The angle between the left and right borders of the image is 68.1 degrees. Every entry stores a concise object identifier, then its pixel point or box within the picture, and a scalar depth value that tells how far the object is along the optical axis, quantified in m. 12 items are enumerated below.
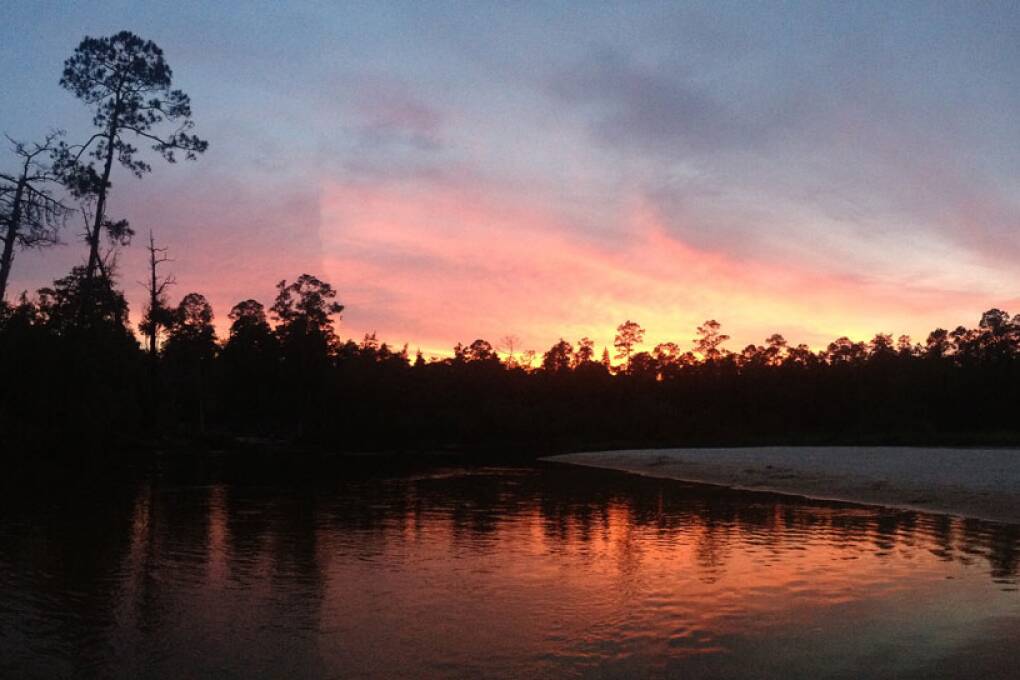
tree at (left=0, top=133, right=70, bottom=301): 29.83
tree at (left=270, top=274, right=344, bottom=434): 108.25
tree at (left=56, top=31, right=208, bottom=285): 39.34
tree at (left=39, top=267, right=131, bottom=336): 47.94
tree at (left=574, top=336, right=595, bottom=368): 148.62
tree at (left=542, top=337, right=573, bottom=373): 143.84
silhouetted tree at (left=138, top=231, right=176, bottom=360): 63.24
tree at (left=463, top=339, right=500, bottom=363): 142.25
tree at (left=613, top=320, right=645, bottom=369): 150.00
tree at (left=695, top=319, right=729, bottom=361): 145.75
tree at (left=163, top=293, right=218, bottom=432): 82.50
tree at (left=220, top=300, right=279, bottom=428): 107.81
